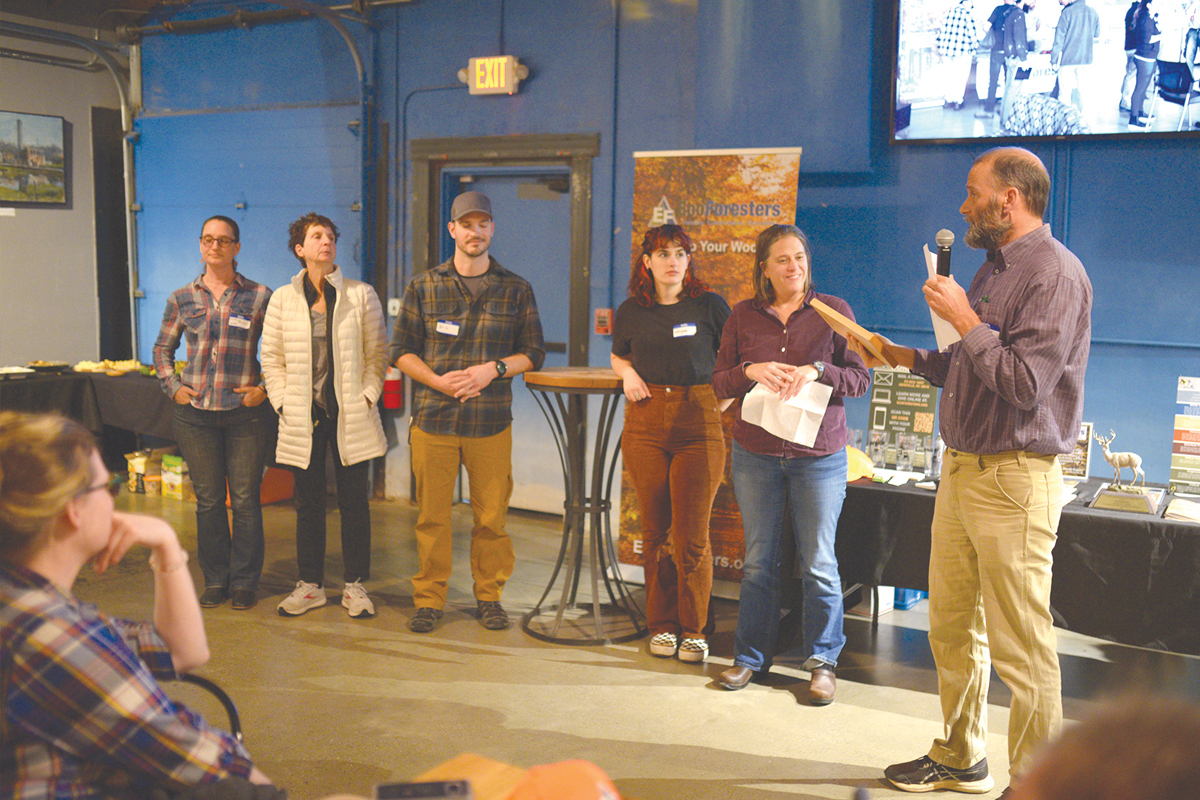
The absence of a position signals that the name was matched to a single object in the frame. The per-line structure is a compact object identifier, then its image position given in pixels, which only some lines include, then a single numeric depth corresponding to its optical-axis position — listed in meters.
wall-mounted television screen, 3.83
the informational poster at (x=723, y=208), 4.26
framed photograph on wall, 6.91
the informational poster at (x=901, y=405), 3.93
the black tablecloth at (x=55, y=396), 6.13
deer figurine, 3.48
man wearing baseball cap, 3.92
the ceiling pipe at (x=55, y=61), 6.88
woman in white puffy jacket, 4.08
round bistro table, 3.76
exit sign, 5.74
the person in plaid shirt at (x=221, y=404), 4.16
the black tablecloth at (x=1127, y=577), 3.03
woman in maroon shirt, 3.25
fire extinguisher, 6.23
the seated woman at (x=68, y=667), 1.23
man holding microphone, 2.32
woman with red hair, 3.60
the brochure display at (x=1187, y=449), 3.47
